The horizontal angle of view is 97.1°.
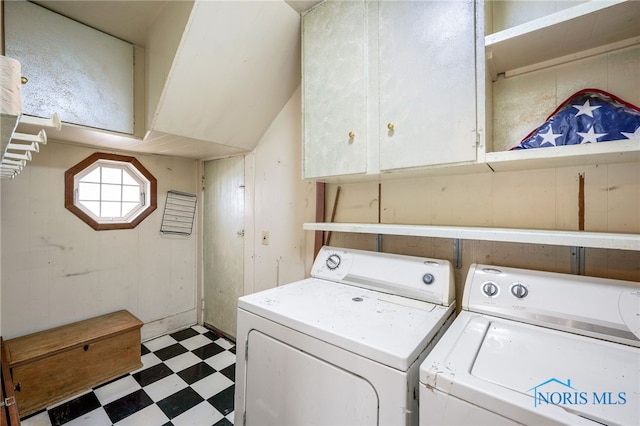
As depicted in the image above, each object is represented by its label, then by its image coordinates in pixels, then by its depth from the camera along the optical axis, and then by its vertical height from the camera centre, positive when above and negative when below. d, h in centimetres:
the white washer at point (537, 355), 67 -44
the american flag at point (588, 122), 105 +35
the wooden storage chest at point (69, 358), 179 -100
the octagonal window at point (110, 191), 237 +20
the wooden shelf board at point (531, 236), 92 -9
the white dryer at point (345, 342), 89 -46
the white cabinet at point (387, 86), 118 +61
